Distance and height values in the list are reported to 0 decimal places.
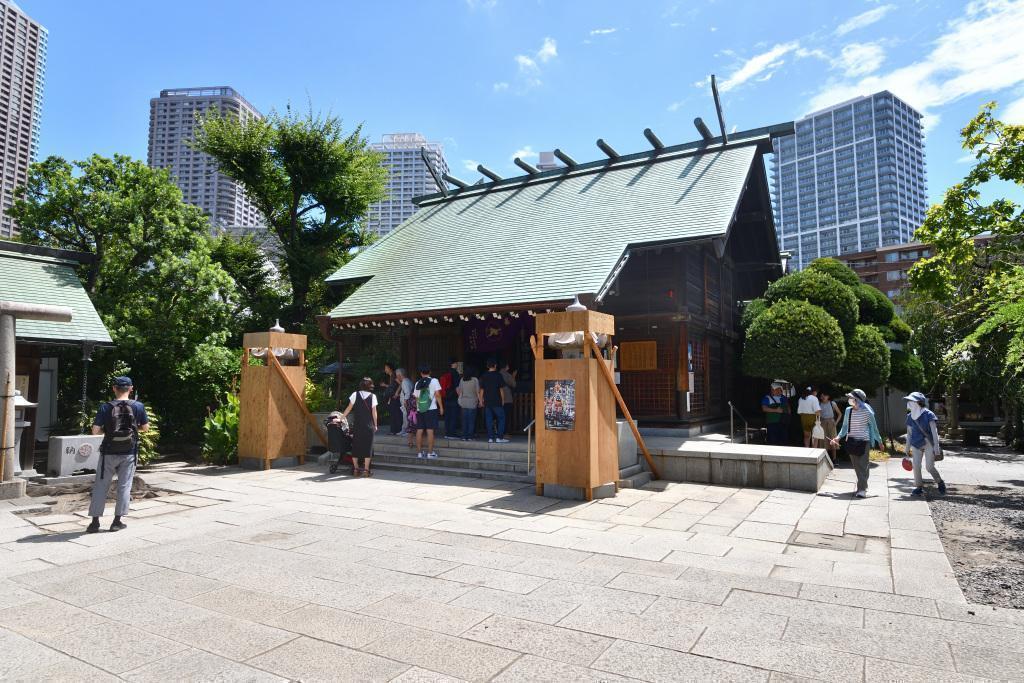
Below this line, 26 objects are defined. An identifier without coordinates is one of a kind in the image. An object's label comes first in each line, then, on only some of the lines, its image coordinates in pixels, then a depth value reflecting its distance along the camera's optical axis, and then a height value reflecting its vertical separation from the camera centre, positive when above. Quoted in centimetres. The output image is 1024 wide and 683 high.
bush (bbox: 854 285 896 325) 1552 +199
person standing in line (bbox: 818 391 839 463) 1322 -76
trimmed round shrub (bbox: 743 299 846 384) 1280 +85
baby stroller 1122 -103
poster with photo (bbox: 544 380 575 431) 851 -31
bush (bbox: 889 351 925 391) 1521 +28
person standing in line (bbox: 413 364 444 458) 1116 -36
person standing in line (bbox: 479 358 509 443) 1135 -31
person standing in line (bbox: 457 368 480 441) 1163 -15
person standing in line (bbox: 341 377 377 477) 1070 -68
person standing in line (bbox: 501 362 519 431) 1239 -21
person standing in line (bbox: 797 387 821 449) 1298 -64
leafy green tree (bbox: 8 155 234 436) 1427 +286
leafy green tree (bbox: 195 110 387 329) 2016 +717
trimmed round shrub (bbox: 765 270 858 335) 1385 +212
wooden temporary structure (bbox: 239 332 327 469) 1181 -42
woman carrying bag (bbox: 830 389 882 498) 888 -78
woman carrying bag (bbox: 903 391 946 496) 882 -82
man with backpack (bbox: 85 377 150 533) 666 -67
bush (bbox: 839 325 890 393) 1342 +53
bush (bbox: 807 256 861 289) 1603 +306
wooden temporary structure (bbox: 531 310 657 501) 838 -42
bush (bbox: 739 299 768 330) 1469 +182
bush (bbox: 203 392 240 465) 1249 -114
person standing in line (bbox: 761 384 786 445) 1336 -67
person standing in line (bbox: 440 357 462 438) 1241 -28
